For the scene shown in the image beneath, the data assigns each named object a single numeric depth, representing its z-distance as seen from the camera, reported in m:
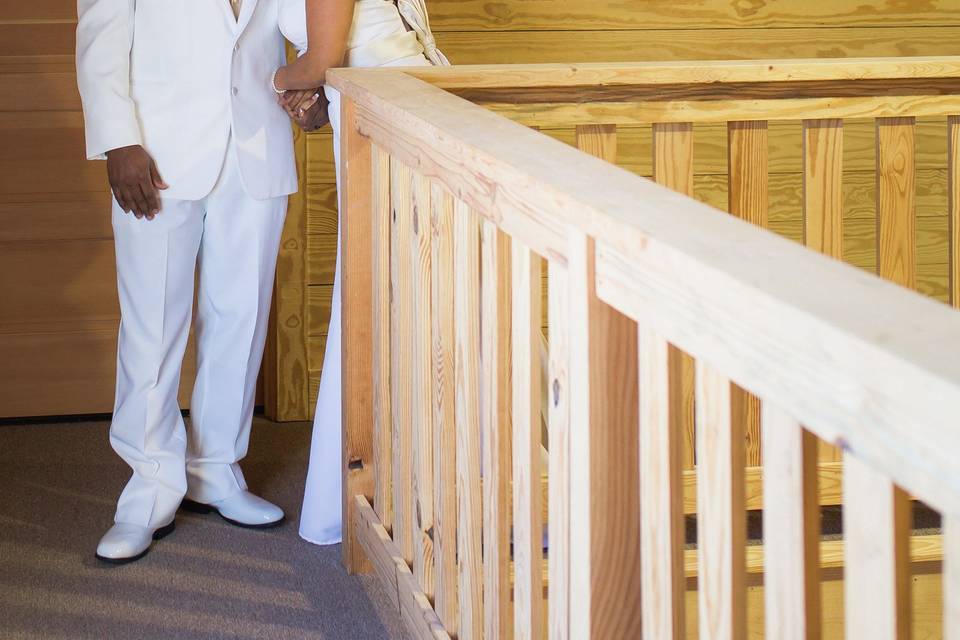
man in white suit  2.21
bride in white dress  2.14
